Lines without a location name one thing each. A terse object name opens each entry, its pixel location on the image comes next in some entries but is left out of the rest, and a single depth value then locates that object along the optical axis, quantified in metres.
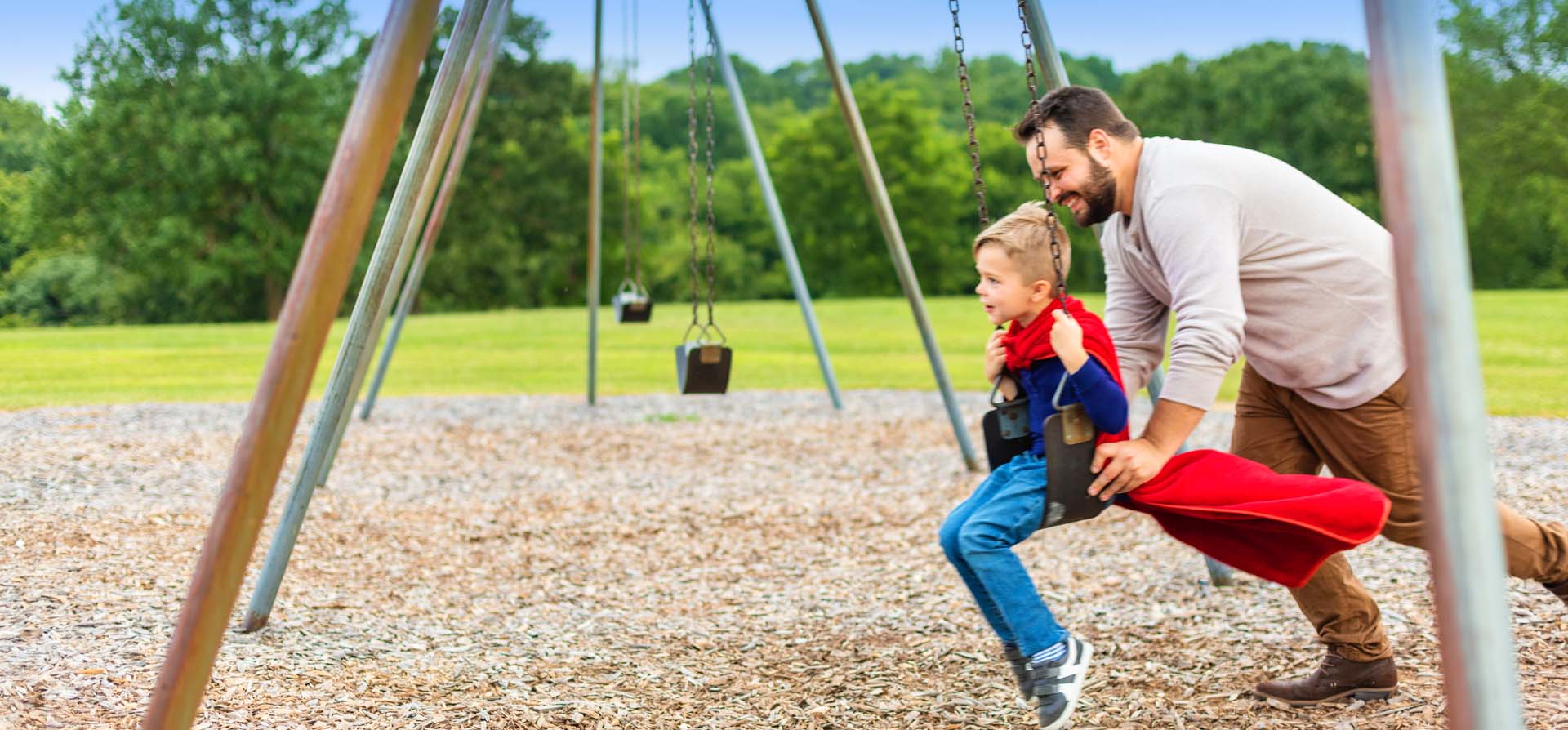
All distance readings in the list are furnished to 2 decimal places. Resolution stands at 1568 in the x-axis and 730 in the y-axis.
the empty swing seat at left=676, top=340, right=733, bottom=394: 6.13
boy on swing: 2.84
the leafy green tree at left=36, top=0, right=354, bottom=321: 29.86
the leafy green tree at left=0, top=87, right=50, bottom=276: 17.30
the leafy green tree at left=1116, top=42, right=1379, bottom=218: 38.44
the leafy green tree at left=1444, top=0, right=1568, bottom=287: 32.41
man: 2.68
